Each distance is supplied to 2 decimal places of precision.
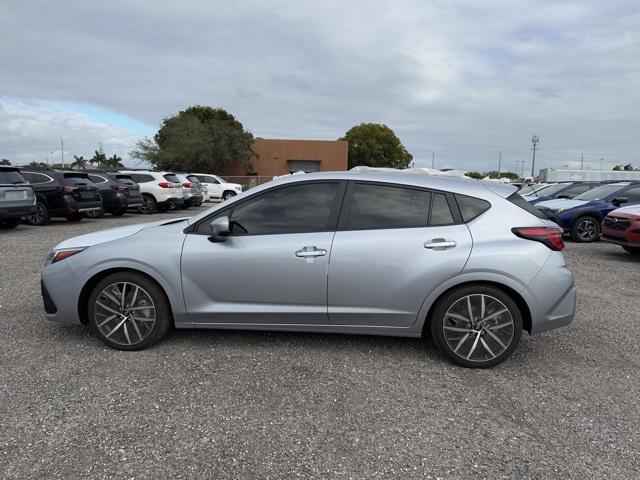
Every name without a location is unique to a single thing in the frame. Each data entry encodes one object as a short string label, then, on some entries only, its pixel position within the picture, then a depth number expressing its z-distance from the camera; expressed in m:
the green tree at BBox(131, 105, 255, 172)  42.03
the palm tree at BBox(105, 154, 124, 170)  83.24
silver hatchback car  3.62
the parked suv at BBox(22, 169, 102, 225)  12.62
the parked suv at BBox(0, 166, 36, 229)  10.66
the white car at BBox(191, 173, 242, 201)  25.08
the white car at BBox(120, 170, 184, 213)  17.22
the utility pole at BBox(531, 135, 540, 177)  78.65
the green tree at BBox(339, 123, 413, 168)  69.69
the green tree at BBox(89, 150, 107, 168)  86.44
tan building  52.69
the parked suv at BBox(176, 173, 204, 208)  18.58
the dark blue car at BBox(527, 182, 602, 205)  13.71
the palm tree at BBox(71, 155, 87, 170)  82.09
